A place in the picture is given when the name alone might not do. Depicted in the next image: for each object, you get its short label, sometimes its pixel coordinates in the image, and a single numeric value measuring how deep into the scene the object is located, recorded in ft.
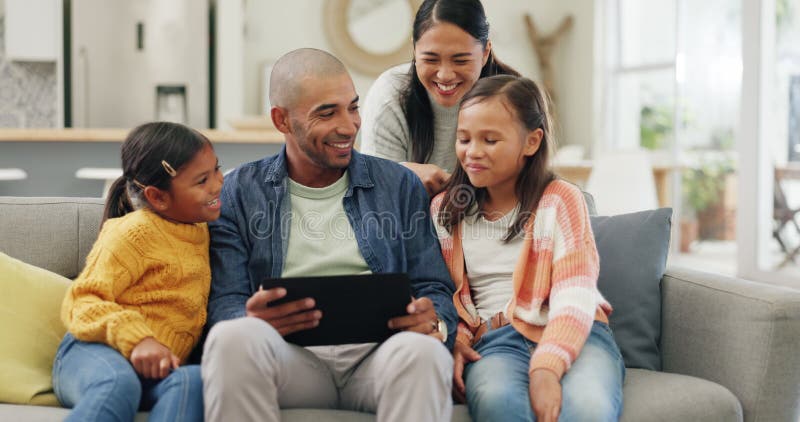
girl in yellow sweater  5.13
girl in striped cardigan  5.36
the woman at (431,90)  7.20
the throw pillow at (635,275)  6.58
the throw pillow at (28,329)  5.65
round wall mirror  23.20
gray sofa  5.60
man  5.52
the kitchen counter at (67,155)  14.32
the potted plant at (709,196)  21.21
